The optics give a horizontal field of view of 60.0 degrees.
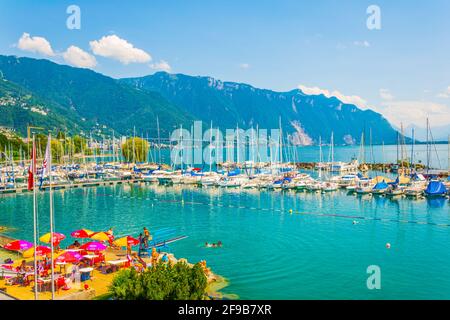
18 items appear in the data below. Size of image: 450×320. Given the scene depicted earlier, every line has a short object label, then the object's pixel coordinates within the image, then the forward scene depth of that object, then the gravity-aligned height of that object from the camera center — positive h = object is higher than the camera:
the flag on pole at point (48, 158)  17.04 -0.07
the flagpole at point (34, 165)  16.59 -0.36
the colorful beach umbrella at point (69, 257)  24.77 -6.52
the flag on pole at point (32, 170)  16.63 -0.64
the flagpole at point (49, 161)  17.27 -0.21
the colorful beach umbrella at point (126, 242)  29.21 -6.56
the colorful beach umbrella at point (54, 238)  28.81 -6.11
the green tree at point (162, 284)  17.69 -6.09
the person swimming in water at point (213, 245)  34.50 -8.17
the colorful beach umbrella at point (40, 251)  26.00 -6.39
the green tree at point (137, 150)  131.12 +1.64
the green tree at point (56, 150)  132.31 +2.10
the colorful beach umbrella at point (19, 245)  27.66 -6.32
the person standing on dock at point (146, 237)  29.94 -6.43
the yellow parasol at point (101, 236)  30.08 -6.29
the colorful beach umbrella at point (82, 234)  30.79 -6.21
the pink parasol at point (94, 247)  26.50 -6.24
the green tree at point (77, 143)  161.25 +5.31
